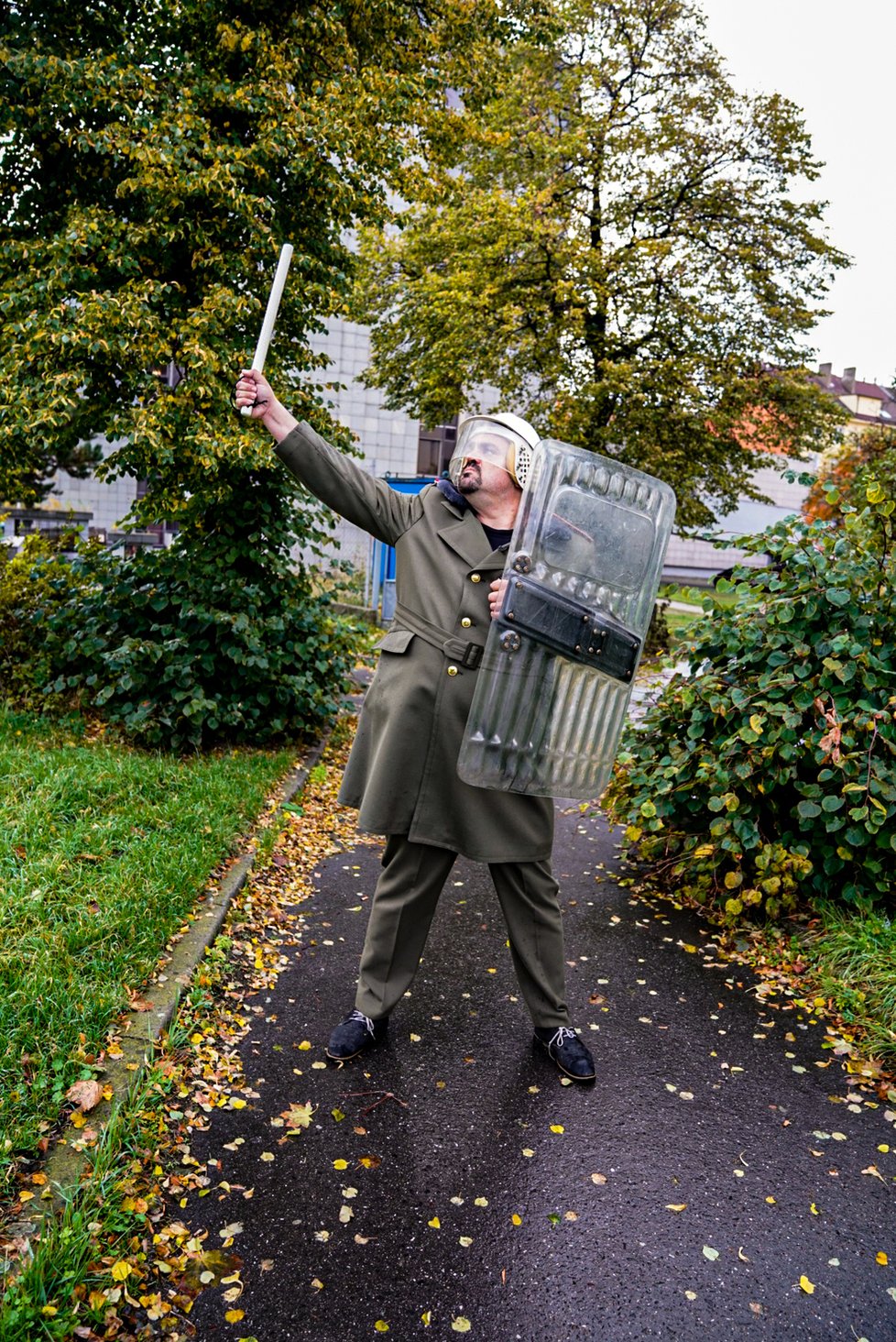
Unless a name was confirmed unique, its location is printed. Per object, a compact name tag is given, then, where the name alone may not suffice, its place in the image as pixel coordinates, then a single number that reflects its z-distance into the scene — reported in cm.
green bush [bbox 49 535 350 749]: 620
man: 315
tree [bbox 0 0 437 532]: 541
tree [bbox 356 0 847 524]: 1547
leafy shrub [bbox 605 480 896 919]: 429
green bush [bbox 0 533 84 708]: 655
